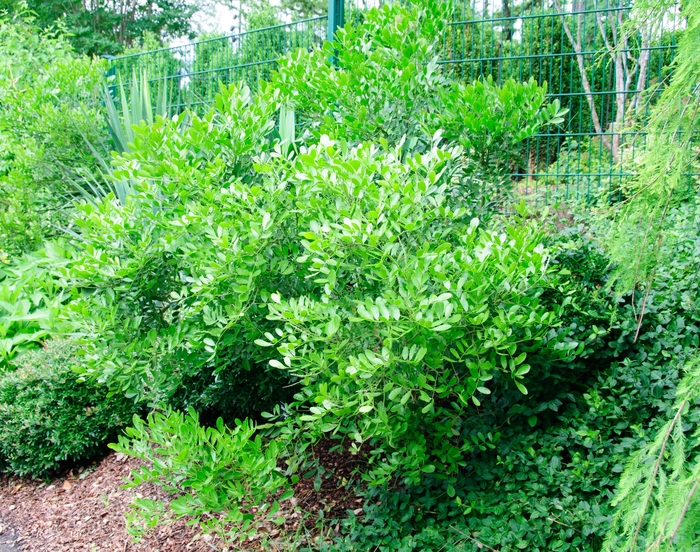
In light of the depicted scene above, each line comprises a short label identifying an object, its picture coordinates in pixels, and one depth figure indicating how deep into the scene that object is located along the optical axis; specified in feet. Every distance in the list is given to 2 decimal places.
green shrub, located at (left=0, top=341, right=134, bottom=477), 12.03
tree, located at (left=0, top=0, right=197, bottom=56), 72.84
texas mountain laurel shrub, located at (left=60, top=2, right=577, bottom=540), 7.75
